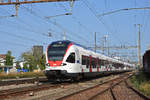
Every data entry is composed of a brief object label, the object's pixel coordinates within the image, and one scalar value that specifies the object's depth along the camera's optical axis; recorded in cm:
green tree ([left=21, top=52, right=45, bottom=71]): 9268
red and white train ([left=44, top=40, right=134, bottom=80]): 1820
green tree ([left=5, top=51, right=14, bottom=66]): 8924
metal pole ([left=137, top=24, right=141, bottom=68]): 5100
